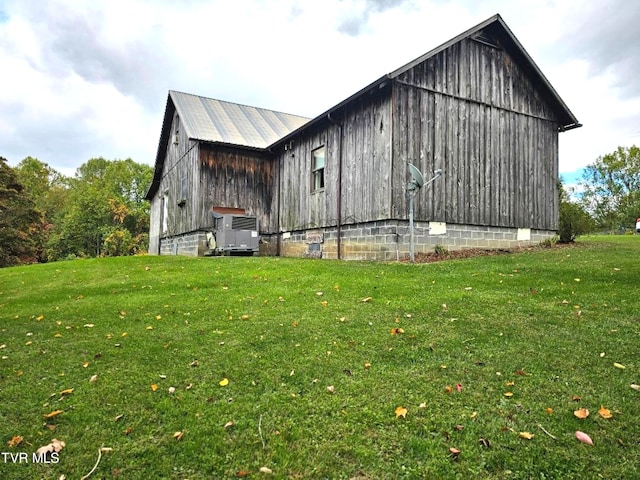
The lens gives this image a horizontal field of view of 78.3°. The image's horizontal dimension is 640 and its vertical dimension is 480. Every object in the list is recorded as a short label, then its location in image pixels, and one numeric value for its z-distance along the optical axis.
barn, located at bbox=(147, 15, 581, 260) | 10.42
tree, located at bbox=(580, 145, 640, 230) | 43.19
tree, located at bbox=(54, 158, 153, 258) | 38.85
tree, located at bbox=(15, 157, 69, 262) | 44.19
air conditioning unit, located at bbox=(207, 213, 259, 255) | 14.45
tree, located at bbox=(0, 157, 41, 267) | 26.17
